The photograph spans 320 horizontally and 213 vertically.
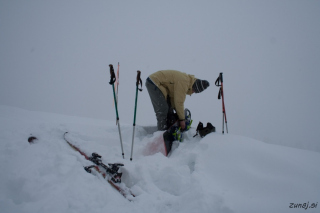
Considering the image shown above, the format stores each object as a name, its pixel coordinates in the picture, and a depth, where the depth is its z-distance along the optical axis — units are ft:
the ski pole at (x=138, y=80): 9.66
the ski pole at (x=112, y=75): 9.10
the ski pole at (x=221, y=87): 13.37
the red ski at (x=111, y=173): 5.95
